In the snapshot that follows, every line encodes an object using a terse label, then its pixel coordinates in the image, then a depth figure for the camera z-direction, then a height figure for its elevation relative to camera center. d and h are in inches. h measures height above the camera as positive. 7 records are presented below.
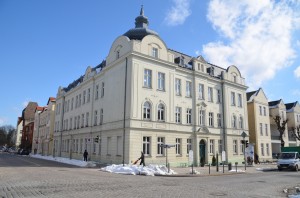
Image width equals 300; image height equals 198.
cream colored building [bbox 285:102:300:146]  2158.0 +184.5
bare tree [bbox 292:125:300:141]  2043.4 +68.6
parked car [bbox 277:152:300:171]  1058.7 -83.6
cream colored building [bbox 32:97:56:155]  2208.4 +73.0
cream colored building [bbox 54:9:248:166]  1086.4 +156.7
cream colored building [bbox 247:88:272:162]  1737.2 +98.2
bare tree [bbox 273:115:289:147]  1830.2 +94.7
